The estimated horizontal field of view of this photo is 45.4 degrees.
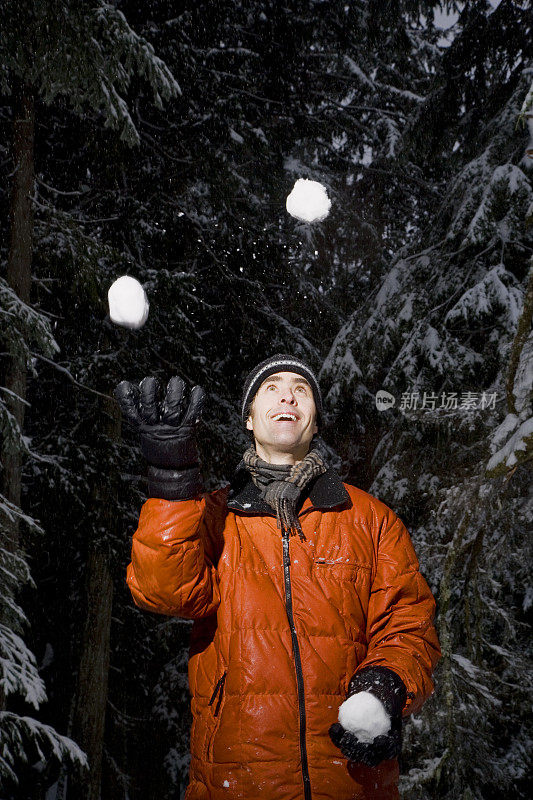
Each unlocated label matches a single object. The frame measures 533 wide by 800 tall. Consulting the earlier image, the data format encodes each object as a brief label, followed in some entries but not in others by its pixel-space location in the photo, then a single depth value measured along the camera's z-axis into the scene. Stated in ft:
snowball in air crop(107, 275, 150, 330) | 9.84
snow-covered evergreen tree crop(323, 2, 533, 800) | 15.84
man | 6.46
